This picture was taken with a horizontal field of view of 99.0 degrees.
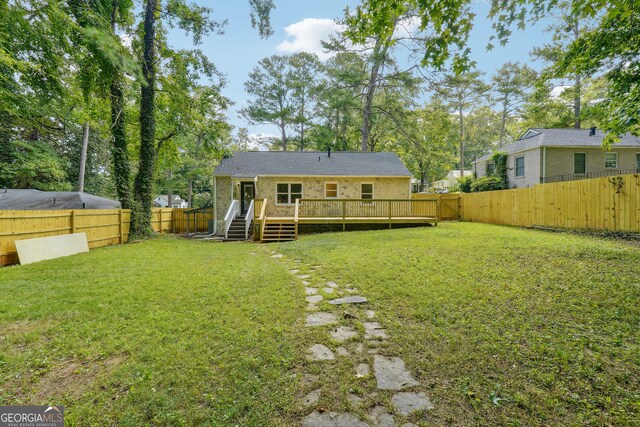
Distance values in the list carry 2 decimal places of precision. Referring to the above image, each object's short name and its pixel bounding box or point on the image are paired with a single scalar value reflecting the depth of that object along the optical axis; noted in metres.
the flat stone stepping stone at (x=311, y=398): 1.97
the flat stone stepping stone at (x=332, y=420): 1.78
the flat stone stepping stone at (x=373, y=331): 2.90
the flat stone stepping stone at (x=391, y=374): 2.15
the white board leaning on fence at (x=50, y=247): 6.71
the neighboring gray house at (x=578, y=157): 15.98
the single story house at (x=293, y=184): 14.50
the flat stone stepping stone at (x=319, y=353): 2.52
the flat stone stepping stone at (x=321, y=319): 3.23
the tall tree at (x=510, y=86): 26.73
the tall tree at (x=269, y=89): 25.27
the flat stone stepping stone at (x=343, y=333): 2.88
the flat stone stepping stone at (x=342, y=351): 2.58
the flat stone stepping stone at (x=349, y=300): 3.87
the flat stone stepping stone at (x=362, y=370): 2.27
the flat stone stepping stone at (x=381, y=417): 1.77
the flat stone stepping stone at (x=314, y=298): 3.96
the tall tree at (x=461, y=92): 16.61
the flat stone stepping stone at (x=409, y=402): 1.89
